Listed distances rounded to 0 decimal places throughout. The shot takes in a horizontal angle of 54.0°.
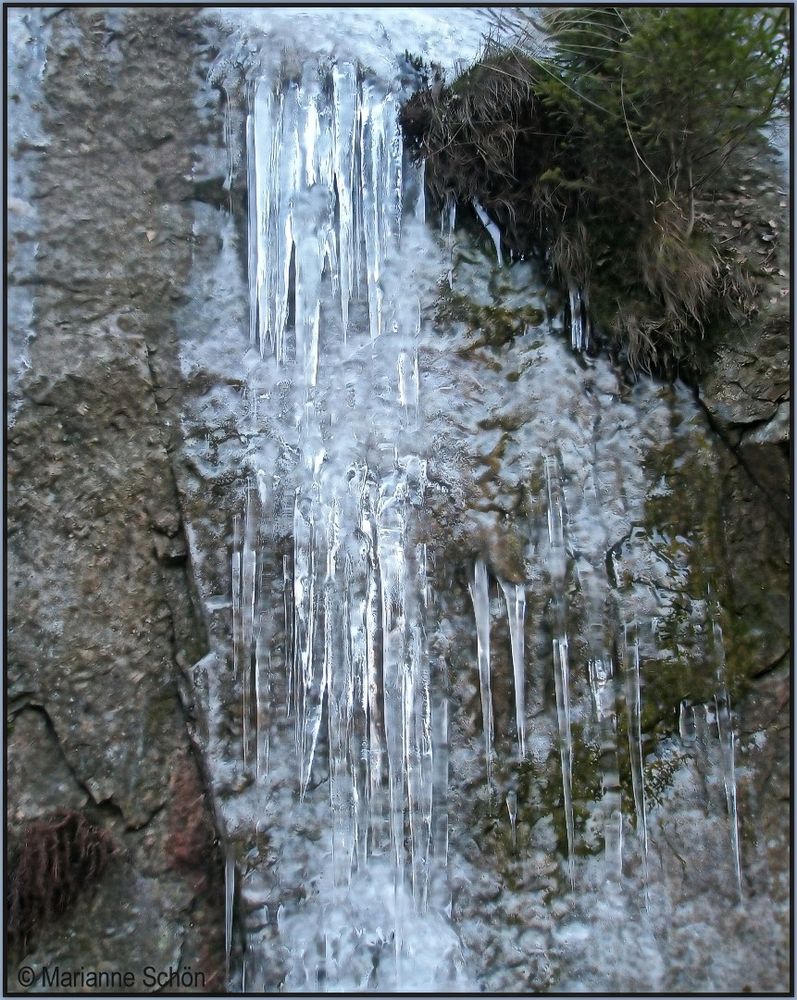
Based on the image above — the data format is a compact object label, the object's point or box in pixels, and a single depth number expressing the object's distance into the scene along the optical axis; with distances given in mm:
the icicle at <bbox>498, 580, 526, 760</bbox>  3379
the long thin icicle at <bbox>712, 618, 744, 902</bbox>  3271
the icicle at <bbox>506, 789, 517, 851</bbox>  3314
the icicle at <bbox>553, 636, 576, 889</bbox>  3314
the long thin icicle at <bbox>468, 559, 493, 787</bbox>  3369
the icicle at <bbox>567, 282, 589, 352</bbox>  3701
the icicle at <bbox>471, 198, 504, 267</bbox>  3801
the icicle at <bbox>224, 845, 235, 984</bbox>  3230
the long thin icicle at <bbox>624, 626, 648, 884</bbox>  3303
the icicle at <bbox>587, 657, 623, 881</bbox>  3289
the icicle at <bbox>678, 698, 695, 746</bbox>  3381
